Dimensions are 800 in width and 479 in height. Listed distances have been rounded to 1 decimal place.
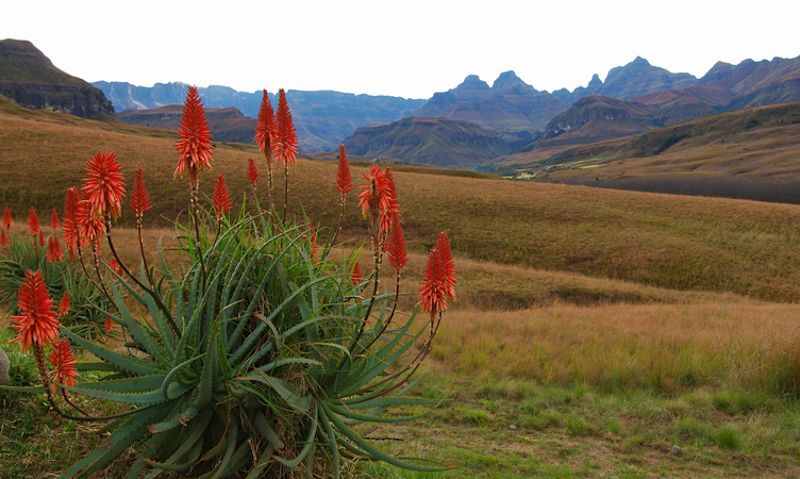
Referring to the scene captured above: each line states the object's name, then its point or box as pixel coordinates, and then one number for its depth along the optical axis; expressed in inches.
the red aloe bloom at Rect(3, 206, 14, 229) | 371.0
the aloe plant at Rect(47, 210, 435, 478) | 111.2
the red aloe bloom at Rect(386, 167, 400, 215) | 133.0
